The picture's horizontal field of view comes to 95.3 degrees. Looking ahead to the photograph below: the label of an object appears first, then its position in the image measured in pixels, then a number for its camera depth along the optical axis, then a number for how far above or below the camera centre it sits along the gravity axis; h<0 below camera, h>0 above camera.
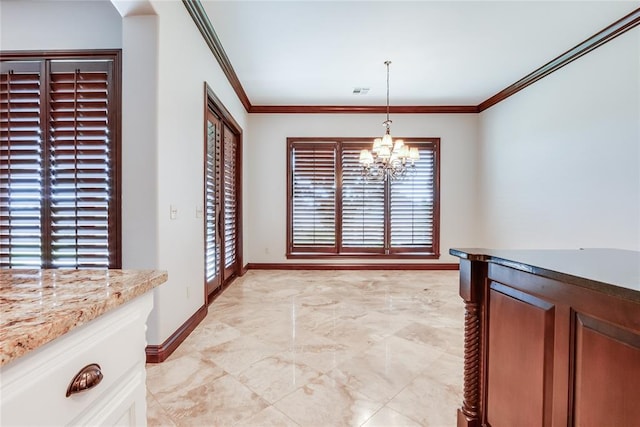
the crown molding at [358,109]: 5.45 +1.89
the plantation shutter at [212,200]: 3.41 +0.11
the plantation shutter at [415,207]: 5.59 +0.05
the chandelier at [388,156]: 3.86 +0.74
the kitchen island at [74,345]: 0.52 -0.30
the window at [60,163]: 2.30 +0.35
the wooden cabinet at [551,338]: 0.82 -0.45
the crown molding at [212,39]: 2.70 +1.86
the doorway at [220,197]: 3.46 +0.16
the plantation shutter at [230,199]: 4.27 +0.15
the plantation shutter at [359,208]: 5.58 +0.03
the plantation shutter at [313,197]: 5.55 +0.24
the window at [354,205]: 5.56 +0.09
